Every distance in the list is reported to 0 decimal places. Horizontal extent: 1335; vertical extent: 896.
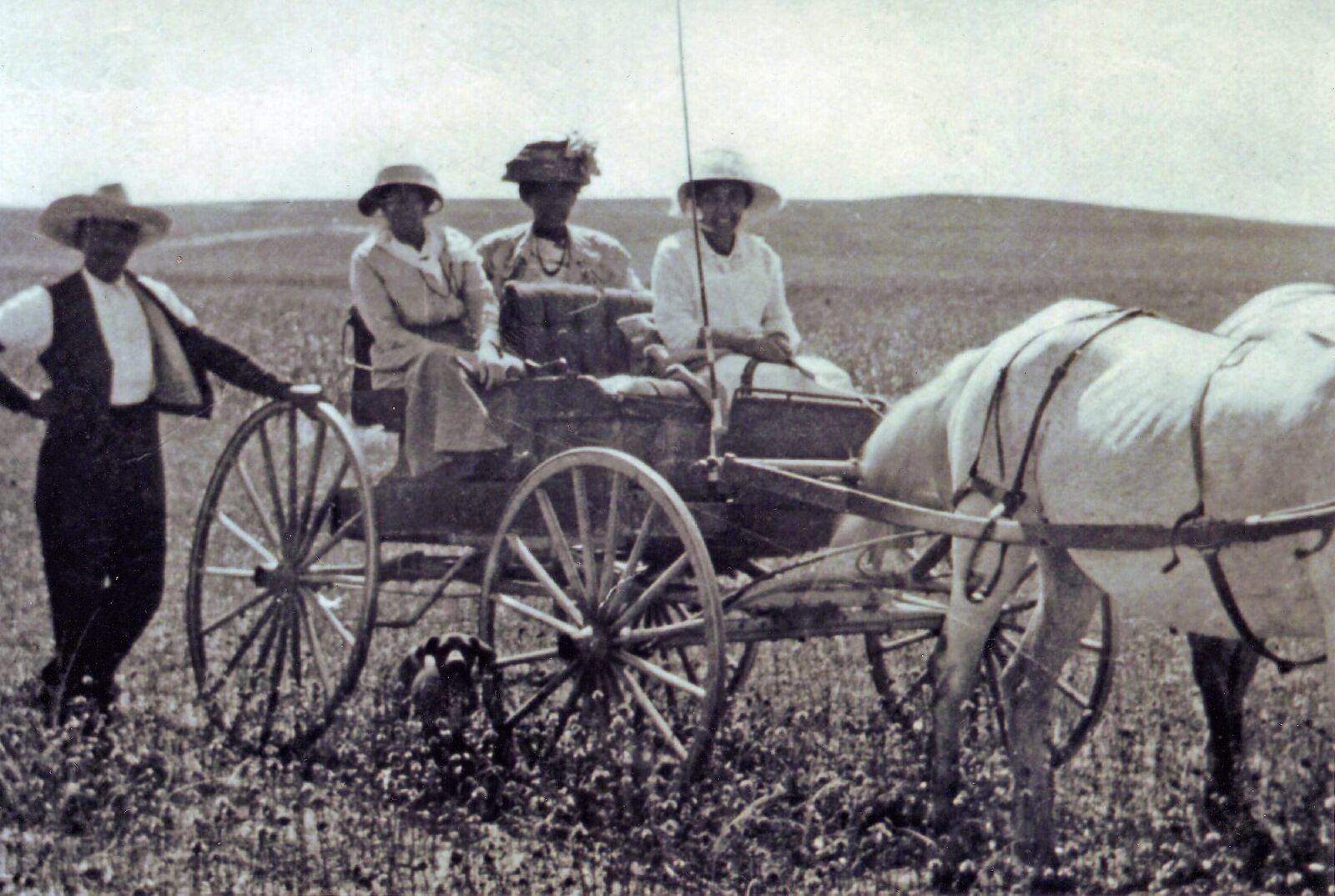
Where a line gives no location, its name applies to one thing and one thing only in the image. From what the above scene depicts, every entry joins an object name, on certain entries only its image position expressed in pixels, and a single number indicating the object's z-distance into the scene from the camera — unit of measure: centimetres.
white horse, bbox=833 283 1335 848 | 504
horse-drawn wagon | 519
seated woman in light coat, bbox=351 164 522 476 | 595
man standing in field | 601
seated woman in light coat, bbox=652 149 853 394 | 618
